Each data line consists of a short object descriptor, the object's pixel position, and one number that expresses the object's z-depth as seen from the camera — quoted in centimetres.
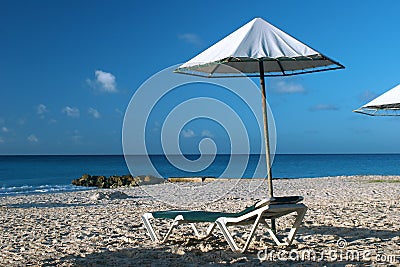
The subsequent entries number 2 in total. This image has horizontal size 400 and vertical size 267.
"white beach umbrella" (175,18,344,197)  451
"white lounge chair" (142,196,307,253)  439
